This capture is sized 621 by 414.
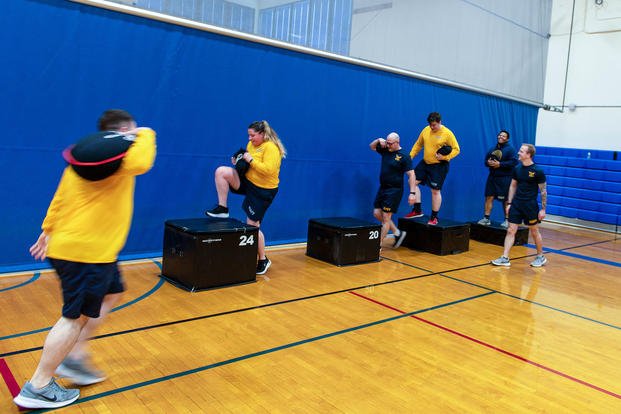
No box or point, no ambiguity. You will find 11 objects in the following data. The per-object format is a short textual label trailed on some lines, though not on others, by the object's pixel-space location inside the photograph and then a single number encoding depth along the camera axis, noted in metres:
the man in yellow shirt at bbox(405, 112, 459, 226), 7.25
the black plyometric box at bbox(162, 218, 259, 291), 4.52
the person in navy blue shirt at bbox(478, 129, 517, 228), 8.54
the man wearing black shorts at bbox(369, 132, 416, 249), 6.75
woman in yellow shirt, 5.09
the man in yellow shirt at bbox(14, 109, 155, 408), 2.39
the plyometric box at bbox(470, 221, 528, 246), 8.03
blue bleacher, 10.23
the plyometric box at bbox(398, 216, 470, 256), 6.96
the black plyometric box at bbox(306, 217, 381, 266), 5.91
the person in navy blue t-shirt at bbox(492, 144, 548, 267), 6.21
